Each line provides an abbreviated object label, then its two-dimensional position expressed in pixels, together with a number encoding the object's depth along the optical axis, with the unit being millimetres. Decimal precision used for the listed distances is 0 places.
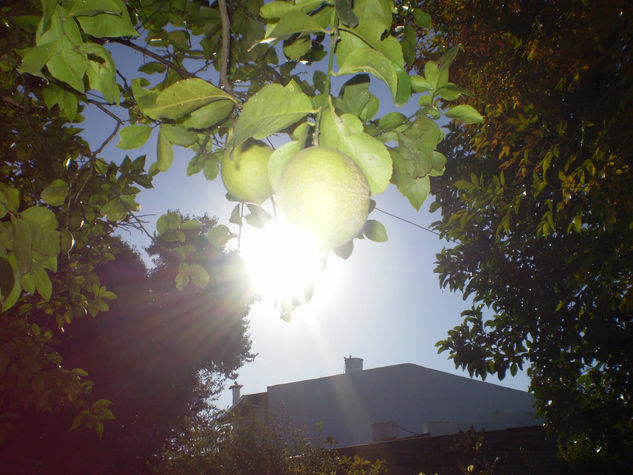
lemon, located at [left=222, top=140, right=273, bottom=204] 556
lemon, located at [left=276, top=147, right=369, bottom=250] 443
